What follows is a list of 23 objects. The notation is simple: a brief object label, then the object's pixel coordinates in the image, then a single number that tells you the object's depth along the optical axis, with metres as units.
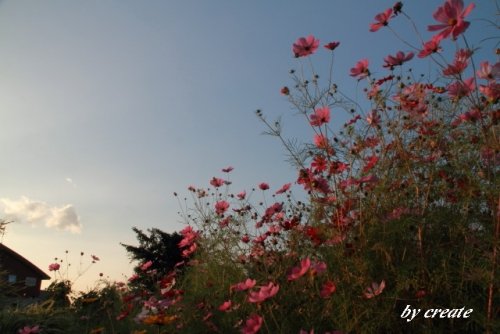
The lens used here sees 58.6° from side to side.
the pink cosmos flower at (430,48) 1.78
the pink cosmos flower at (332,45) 2.35
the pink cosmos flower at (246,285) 2.20
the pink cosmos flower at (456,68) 1.78
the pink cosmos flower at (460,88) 1.94
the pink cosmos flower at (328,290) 1.95
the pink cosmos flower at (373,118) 2.56
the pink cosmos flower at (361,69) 2.32
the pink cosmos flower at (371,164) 2.32
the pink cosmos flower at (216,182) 3.82
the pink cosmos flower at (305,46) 2.38
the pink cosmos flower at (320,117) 2.32
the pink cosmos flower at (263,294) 1.91
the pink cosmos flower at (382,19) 2.04
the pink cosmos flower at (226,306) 2.43
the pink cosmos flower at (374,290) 1.87
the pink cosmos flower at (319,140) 2.37
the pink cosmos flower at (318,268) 1.97
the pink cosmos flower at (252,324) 1.89
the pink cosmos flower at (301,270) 1.95
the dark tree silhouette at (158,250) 11.38
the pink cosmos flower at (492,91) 1.83
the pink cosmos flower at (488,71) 1.89
